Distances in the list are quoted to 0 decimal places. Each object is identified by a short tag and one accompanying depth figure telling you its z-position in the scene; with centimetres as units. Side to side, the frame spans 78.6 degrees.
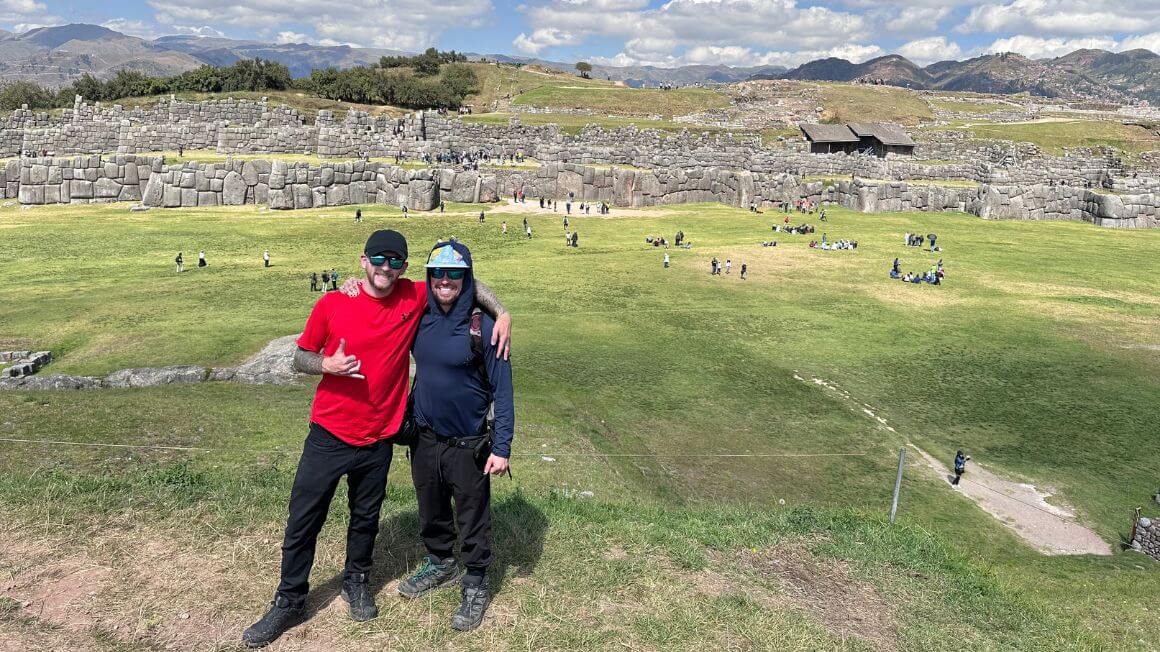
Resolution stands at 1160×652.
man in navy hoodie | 485
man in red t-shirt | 474
